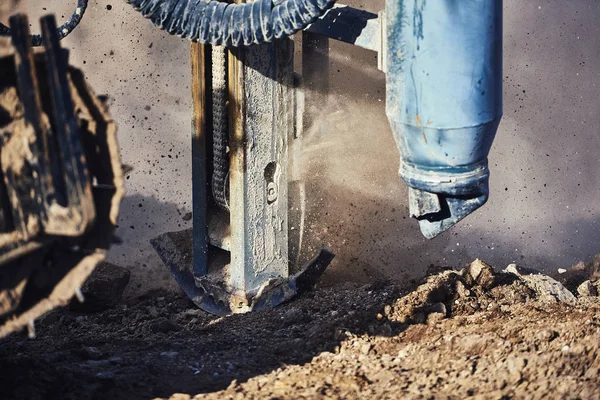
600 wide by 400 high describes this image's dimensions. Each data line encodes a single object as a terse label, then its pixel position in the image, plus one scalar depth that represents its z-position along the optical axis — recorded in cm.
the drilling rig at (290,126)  811
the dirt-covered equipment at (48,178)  619
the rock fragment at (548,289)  911
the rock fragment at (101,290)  1038
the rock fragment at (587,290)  957
